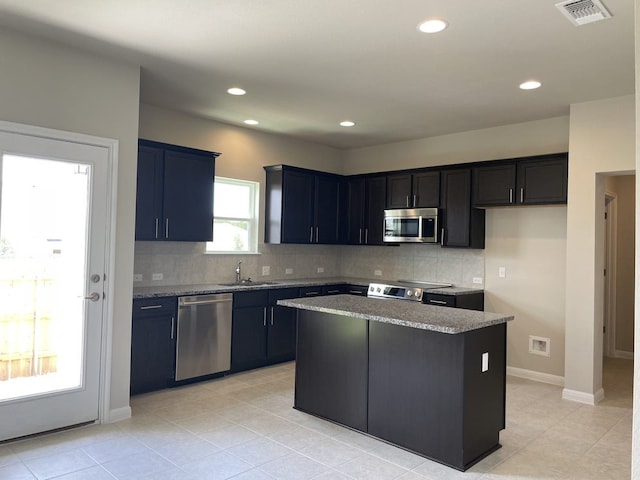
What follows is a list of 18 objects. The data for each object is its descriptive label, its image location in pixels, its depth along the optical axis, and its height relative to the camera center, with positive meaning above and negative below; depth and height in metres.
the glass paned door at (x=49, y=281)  3.28 -0.27
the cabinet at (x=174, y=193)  4.61 +0.54
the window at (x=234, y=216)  5.71 +0.39
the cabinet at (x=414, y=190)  5.81 +0.78
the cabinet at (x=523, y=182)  4.83 +0.78
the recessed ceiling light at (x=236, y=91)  4.44 +1.48
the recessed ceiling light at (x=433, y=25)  3.01 +1.46
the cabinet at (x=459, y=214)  5.51 +0.46
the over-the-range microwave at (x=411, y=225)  5.72 +0.33
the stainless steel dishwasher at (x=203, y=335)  4.64 -0.89
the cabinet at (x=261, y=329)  5.12 -0.91
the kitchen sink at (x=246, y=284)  5.34 -0.41
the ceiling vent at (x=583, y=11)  2.73 +1.45
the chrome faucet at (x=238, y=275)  5.78 -0.33
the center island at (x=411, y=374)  3.06 -0.87
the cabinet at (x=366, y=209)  6.38 +0.57
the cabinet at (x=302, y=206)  5.98 +0.57
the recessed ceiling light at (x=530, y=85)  4.08 +1.48
